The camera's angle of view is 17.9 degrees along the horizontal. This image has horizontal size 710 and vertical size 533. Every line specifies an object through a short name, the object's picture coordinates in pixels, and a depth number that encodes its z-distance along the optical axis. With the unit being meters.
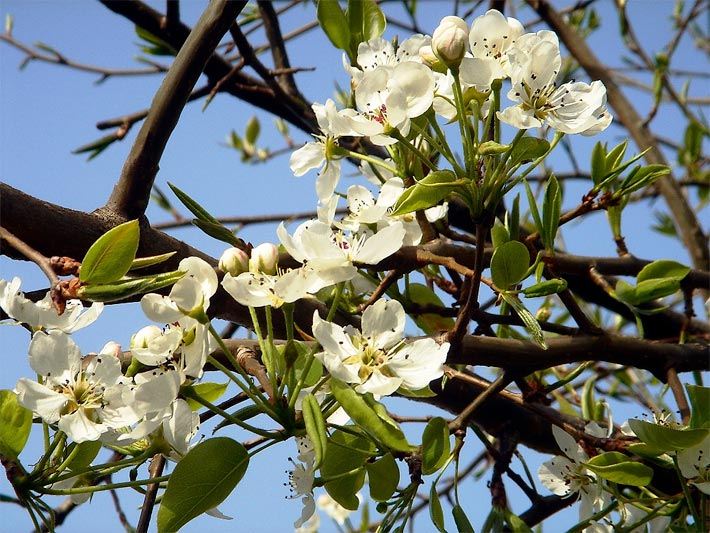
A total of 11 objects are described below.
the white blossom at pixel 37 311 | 0.60
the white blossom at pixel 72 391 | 0.59
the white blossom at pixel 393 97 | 0.61
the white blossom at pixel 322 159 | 0.66
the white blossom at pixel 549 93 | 0.62
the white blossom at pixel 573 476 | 0.68
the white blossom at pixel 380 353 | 0.59
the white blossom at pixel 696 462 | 0.64
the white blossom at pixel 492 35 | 0.64
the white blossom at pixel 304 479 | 0.63
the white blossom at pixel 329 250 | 0.60
